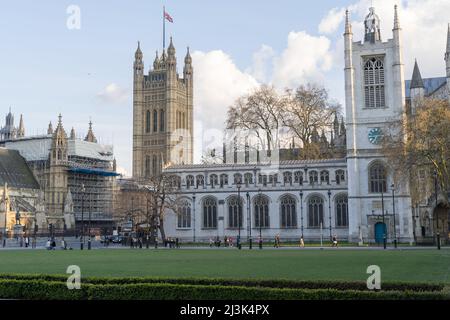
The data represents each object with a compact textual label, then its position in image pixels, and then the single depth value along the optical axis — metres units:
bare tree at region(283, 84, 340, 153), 73.50
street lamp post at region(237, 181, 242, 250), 61.62
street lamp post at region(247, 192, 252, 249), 64.12
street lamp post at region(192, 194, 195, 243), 66.18
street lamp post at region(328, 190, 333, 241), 61.94
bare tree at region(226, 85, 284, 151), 75.25
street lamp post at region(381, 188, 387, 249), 56.69
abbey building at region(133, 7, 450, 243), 59.16
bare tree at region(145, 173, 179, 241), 60.14
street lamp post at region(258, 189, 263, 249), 64.06
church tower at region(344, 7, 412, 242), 58.69
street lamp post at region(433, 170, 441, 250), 42.47
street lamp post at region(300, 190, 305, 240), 62.62
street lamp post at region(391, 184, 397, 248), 55.55
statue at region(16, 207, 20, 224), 87.64
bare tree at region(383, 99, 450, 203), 43.69
